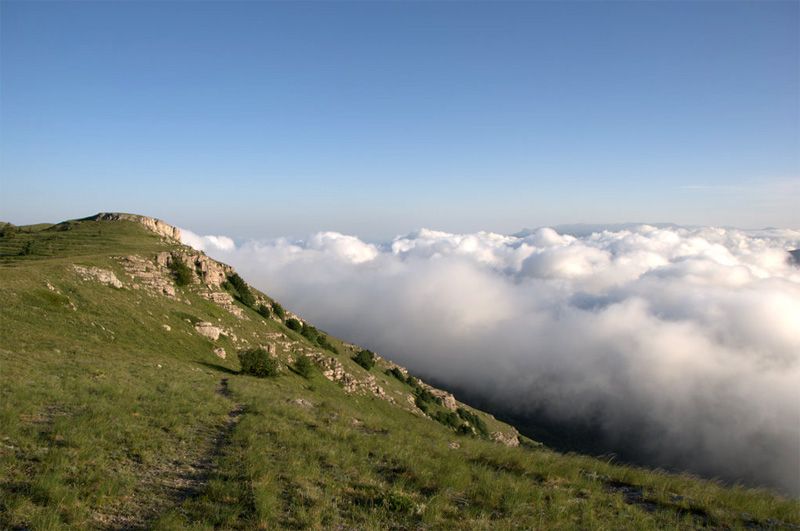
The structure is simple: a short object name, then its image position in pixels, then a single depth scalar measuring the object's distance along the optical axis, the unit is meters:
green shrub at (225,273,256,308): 81.31
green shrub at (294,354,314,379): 60.62
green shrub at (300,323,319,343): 90.19
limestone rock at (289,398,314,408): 21.74
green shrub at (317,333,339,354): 92.12
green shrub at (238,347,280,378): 41.47
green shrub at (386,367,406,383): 113.84
